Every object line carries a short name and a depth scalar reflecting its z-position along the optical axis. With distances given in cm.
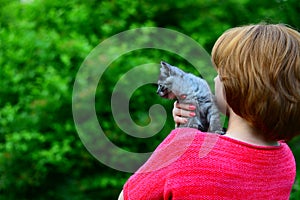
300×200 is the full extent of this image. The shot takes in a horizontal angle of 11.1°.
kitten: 345
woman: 337
